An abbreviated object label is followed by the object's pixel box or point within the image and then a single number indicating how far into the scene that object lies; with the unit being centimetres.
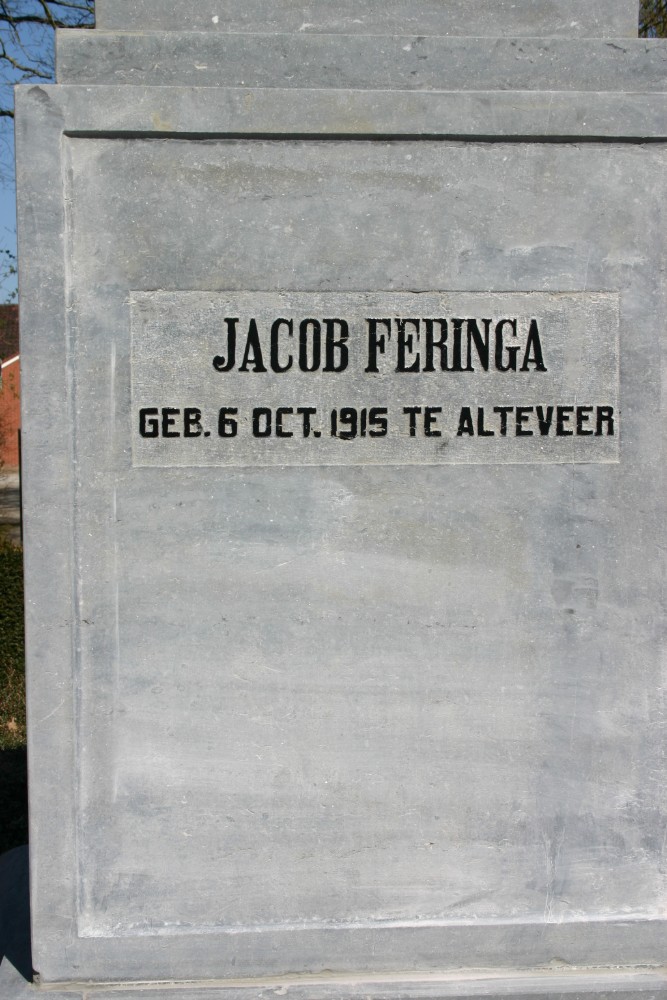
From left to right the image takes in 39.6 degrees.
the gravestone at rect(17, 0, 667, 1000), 292
